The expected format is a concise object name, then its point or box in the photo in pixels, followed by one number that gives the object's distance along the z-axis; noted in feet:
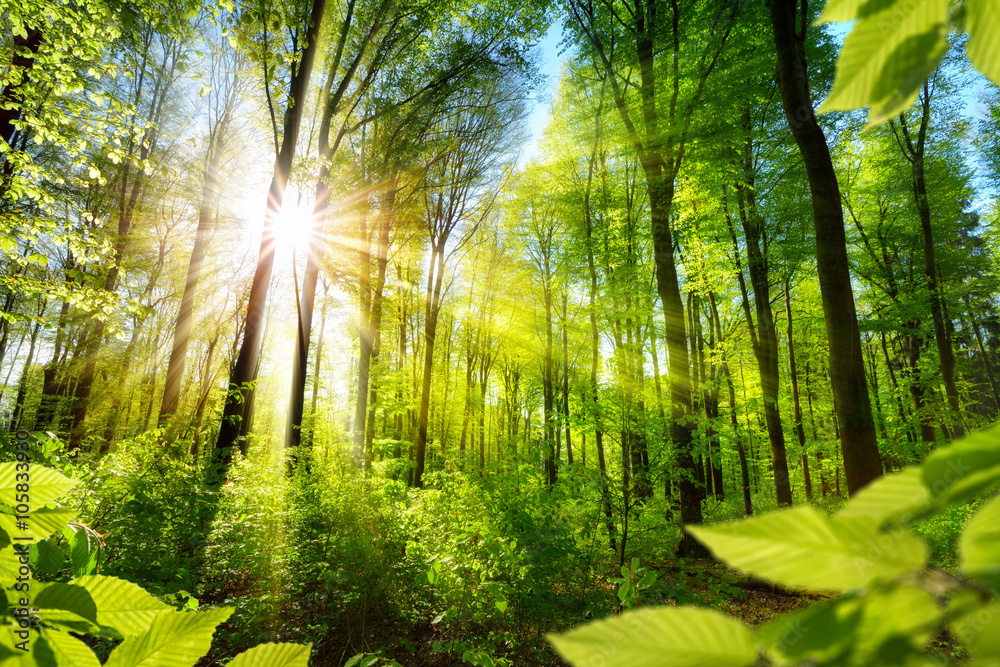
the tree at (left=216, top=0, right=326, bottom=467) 18.10
